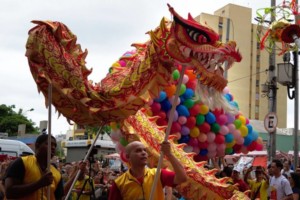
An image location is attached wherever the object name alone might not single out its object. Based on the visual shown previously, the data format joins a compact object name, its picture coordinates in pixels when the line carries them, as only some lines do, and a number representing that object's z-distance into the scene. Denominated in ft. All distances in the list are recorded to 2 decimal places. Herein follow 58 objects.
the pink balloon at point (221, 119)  25.16
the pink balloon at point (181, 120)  23.70
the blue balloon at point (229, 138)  25.81
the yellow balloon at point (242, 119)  26.86
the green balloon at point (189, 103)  23.86
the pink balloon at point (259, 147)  27.77
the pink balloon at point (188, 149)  25.00
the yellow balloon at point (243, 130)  26.55
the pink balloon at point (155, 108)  23.25
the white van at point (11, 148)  47.34
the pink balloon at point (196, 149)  25.12
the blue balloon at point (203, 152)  25.50
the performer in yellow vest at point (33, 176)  13.21
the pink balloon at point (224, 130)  25.17
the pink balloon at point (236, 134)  26.04
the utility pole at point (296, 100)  34.33
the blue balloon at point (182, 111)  23.68
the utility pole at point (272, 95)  43.70
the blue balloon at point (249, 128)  27.17
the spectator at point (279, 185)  26.48
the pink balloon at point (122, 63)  21.30
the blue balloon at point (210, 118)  24.60
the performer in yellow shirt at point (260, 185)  28.68
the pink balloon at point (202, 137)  24.82
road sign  38.68
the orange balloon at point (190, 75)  23.99
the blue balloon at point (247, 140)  27.13
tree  148.15
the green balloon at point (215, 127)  25.00
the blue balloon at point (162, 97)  23.00
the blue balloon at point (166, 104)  23.49
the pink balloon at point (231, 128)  25.76
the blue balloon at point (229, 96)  25.81
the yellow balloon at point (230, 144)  26.27
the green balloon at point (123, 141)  22.48
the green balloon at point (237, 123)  26.18
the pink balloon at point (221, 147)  25.76
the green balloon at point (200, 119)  24.32
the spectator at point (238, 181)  28.32
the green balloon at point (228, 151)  26.57
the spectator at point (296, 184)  26.68
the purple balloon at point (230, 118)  25.68
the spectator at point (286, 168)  35.89
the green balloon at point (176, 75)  21.83
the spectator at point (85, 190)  30.07
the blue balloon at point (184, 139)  24.58
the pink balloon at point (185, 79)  23.53
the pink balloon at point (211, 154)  25.62
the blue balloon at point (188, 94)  23.79
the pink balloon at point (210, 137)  24.99
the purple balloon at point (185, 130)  24.14
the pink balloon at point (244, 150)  27.25
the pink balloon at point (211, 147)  25.36
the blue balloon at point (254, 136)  27.41
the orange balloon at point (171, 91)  23.29
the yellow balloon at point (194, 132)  24.54
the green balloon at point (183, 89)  23.39
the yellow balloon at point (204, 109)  23.83
